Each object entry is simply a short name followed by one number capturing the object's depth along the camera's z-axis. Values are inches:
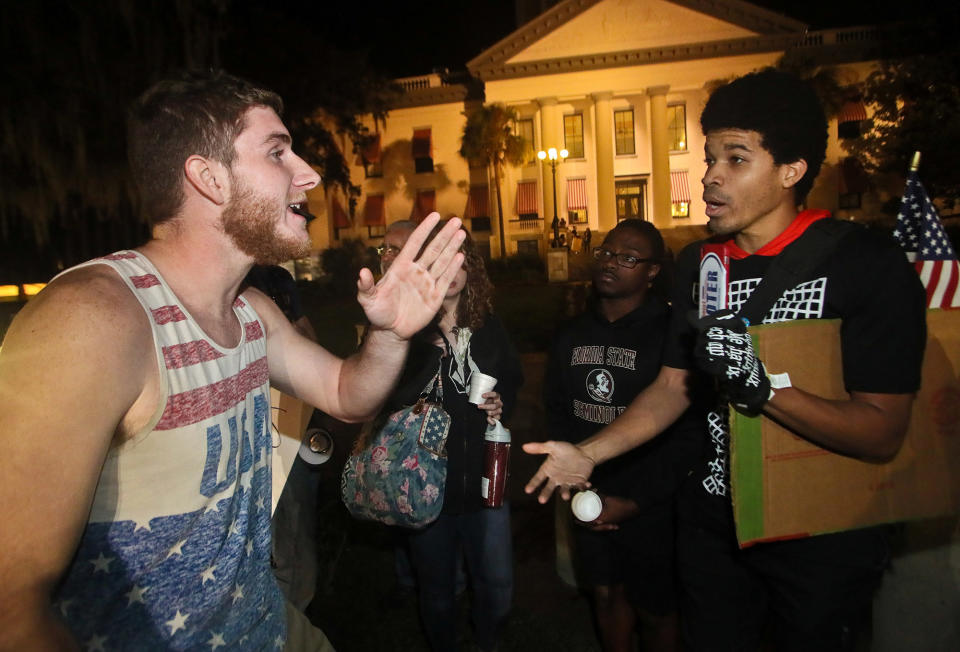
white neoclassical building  1306.6
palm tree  1323.8
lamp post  1021.8
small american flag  86.2
